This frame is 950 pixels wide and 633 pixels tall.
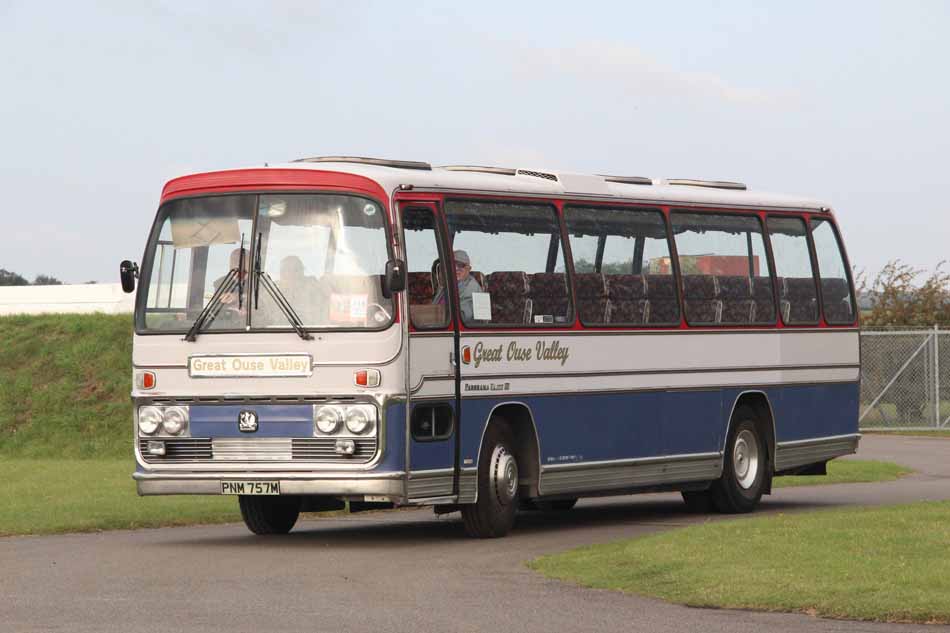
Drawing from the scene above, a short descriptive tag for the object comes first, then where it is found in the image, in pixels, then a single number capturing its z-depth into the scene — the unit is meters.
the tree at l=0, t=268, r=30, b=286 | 95.69
